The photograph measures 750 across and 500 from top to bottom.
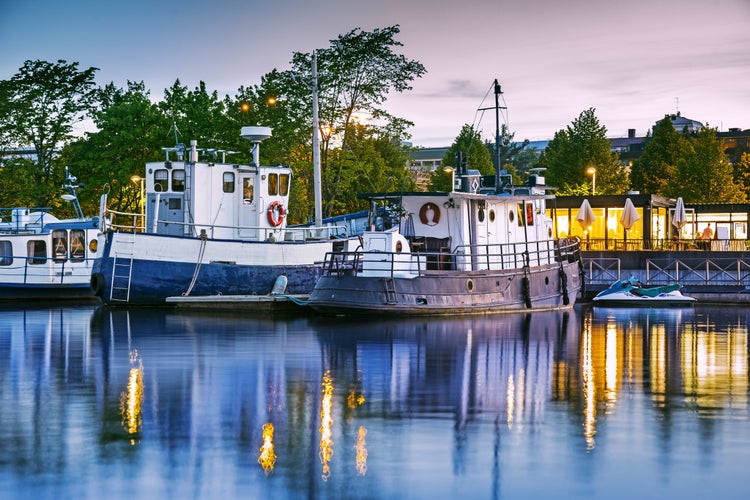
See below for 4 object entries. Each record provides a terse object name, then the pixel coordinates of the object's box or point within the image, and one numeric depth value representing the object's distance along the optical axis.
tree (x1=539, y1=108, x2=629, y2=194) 78.62
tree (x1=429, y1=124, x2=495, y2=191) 89.81
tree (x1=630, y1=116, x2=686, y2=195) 82.44
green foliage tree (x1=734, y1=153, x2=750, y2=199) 83.51
